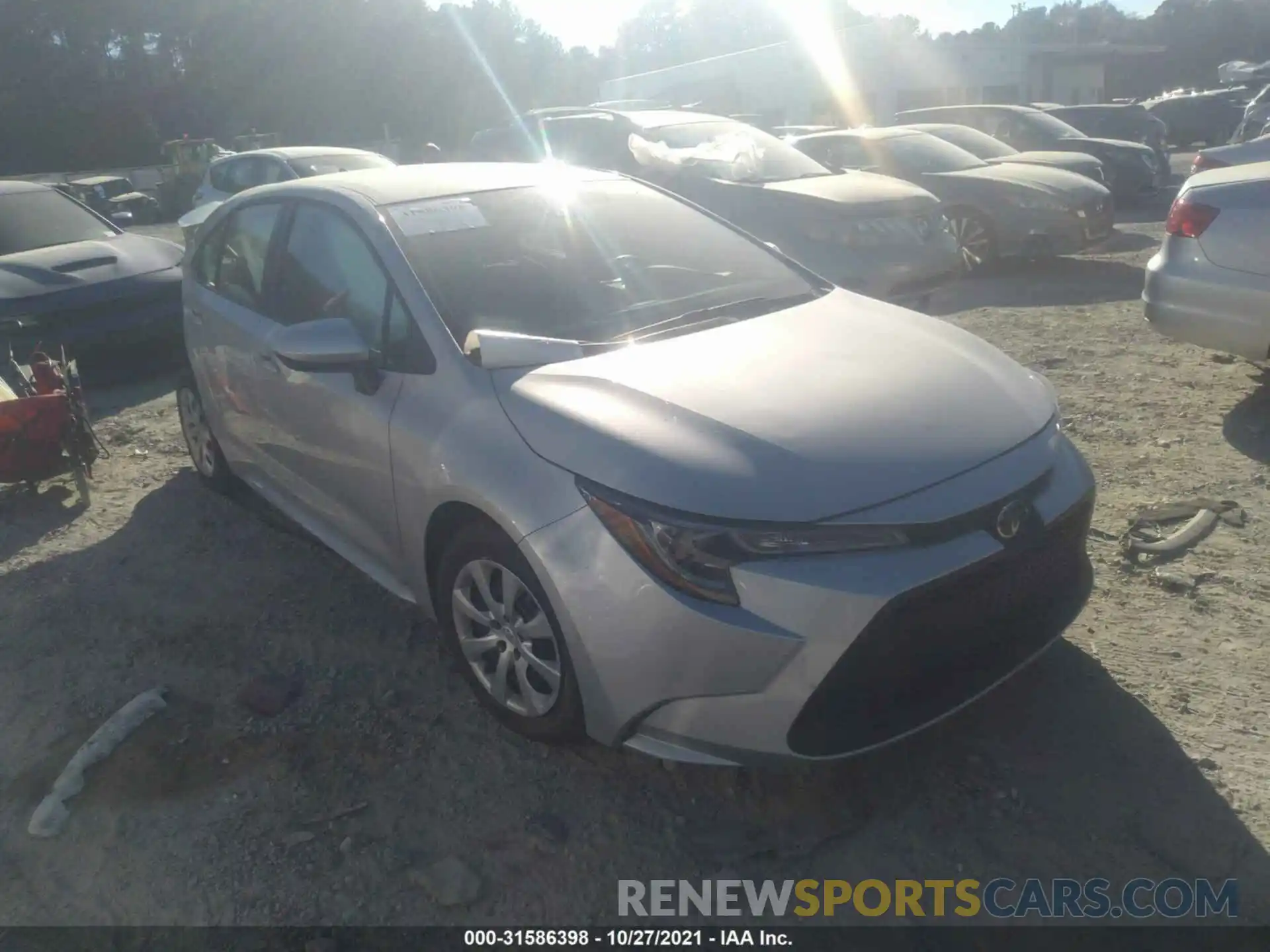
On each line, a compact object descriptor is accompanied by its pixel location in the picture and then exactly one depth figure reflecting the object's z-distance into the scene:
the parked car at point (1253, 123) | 19.06
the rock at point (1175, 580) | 3.74
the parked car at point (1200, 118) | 27.47
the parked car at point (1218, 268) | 5.04
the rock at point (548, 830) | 2.76
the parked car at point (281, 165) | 10.34
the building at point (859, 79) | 31.86
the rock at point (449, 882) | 2.58
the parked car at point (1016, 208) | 9.68
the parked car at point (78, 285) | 7.13
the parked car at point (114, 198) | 22.77
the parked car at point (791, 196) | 7.30
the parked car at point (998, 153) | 11.59
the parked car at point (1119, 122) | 17.67
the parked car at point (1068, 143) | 13.83
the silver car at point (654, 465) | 2.46
